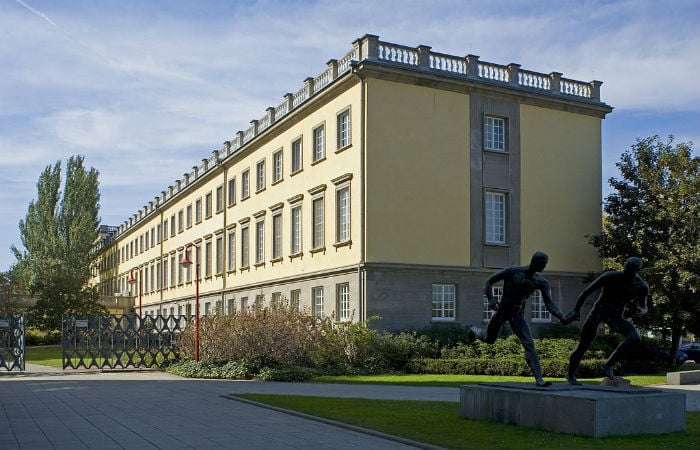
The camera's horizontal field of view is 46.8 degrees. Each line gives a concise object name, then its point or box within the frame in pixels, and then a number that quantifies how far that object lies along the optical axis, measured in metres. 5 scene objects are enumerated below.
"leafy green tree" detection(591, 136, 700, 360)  29.73
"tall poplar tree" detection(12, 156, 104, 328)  63.78
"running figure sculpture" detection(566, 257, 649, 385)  13.35
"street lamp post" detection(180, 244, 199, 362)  28.31
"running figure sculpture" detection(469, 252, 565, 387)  13.85
